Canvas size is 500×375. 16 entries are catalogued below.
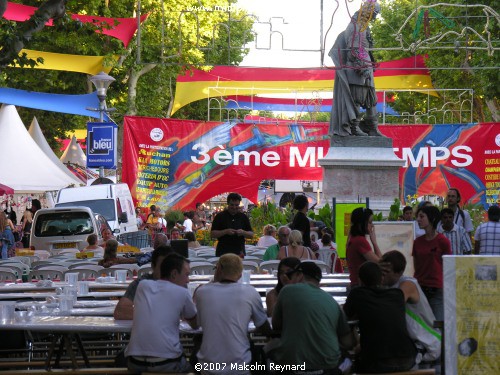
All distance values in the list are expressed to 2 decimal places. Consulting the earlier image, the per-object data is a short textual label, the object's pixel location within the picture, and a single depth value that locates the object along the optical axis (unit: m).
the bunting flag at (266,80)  47.28
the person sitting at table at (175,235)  22.17
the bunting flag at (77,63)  35.09
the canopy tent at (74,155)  51.52
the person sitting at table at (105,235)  23.07
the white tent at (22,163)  32.81
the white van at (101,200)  29.52
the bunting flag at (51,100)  34.56
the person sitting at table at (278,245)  15.73
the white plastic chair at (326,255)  18.65
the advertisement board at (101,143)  29.79
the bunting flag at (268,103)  62.81
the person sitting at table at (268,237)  20.44
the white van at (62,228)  25.02
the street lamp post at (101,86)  30.28
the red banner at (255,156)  33.56
